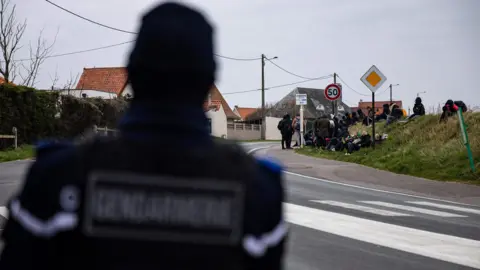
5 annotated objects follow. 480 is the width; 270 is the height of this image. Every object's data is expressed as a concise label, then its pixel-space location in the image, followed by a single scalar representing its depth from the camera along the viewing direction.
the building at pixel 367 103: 109.22
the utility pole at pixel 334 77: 53.29
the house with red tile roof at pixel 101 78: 50.43
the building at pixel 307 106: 84.77
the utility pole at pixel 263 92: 53.00
